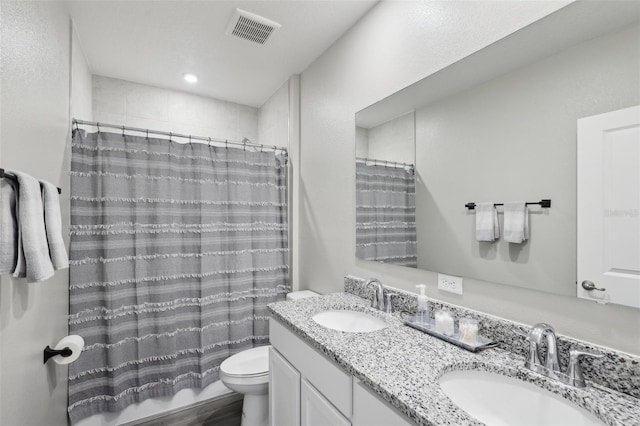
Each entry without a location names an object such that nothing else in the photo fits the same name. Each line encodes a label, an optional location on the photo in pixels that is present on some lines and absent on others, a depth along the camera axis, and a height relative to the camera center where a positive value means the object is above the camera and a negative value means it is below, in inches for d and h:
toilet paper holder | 50.8 -23.9
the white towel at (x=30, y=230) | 36.1 -2.2
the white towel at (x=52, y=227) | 43.5 -2.3
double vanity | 29.6 -19.3
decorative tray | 40.5 -18.7
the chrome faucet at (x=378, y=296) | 60.1 -17.7
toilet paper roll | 51.8 -23.5
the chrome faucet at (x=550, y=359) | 32.6 -17.4
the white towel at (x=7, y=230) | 34.0 -2.0
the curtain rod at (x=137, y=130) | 73.4 +20.9
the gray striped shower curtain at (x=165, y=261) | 73.4 -13.8
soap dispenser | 51.8 -17.1
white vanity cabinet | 35.0 -26.0
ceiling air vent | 70.8 +45.3
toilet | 68.0 -39.1
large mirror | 35.0 +10.6
